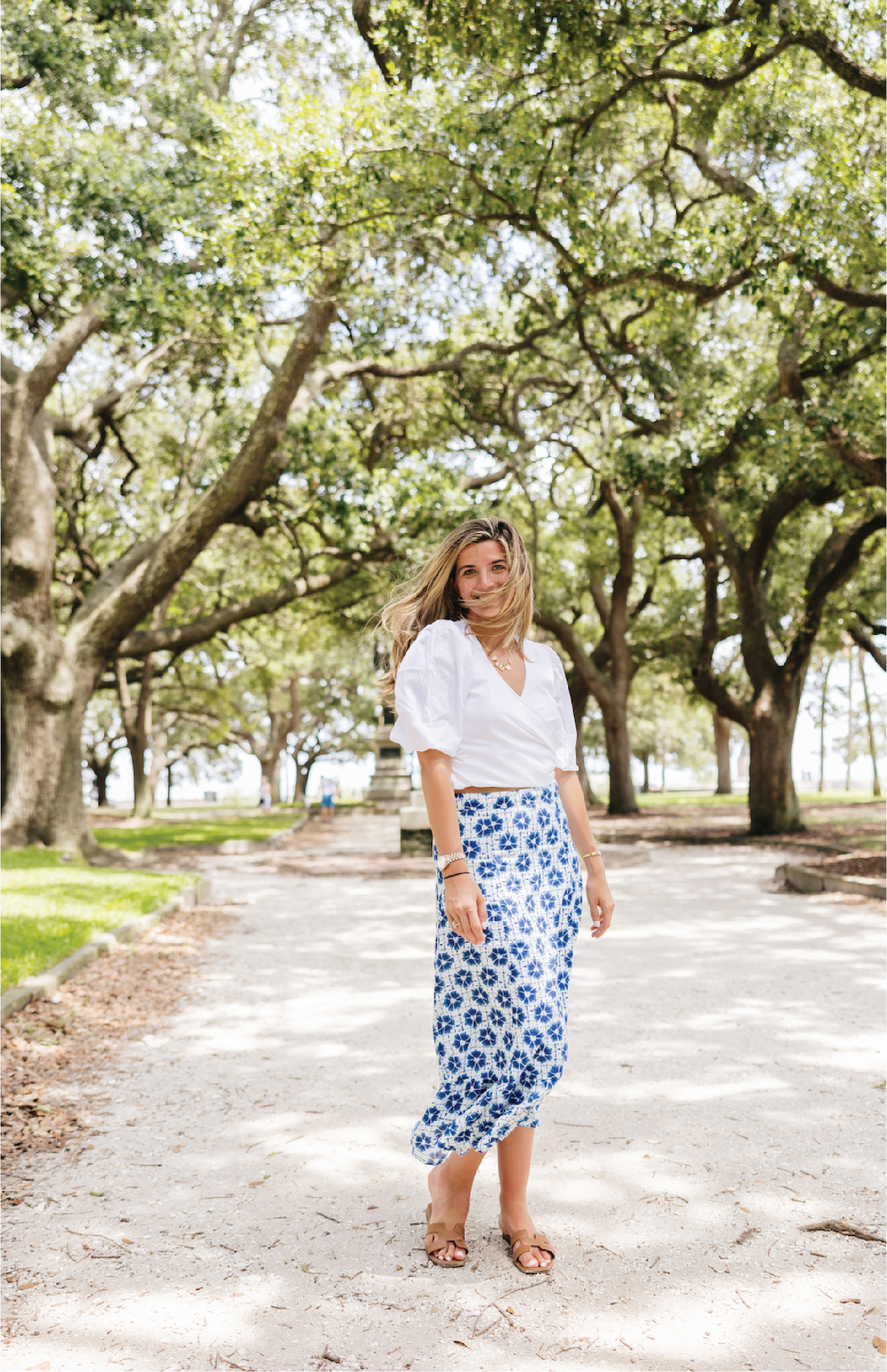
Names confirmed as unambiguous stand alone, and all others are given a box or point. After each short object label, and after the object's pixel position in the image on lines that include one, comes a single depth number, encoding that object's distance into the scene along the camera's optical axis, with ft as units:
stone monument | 94.07
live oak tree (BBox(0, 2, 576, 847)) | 30.73
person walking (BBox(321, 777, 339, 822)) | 94.22
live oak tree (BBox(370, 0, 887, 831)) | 28.19
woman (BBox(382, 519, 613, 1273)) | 8.94
